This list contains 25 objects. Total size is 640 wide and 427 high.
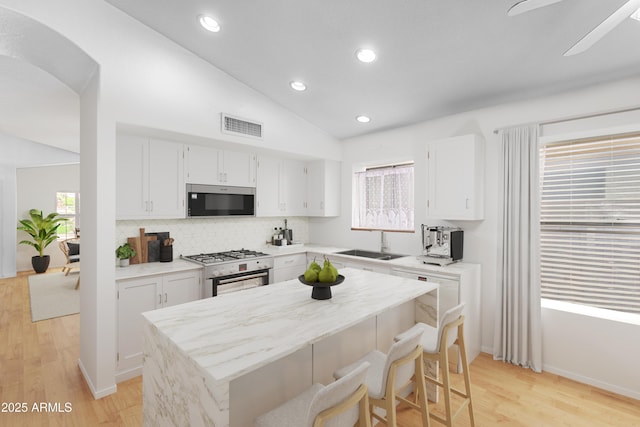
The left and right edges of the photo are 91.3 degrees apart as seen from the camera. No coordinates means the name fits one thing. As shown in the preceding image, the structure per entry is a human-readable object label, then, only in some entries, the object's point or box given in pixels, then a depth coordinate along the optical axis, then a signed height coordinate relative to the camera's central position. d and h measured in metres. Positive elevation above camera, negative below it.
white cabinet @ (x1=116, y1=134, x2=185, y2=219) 3.09 +0.34
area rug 4.64 -1.48
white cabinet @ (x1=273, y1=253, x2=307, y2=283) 4.07 -0.74
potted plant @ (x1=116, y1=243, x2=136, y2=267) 3.18 -0.44
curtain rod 2.60 +0.86
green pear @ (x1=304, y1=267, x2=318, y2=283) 1.90 -0.39
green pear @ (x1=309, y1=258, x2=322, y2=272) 1.93 -0.34
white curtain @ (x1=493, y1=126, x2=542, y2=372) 2.97 -0.43
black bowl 1.89 -0.49
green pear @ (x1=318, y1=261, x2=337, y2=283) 1.88 -0.38
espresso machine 3.34 -0.35
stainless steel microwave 3.57 +0.13
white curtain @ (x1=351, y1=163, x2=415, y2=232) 4.25 +0.19
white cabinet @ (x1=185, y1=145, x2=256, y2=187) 3.58 +0.54
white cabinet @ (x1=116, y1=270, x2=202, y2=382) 2.78 -0.88
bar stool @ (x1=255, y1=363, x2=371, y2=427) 1.12 -0.76
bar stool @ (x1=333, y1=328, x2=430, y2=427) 1.50 -0.87
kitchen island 1.22 -0.57
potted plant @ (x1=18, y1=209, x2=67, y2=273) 7.18 -0.52
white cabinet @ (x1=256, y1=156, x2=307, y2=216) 4.29 +0.35
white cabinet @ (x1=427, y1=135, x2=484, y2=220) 3.21 +0.36
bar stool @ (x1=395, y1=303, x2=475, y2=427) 1.87 -0.84
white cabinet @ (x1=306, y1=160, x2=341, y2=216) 4.72 +0.37
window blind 2.80 -0.09
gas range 3.26 -0.66
